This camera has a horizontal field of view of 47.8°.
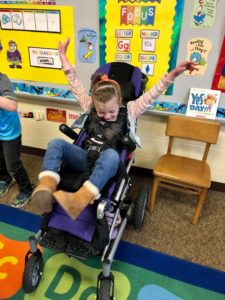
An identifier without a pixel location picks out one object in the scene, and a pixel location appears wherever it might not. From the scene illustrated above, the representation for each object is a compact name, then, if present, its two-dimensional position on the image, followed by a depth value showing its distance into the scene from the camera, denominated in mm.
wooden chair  1723
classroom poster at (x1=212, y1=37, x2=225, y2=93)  1668
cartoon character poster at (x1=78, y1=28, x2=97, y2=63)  1878
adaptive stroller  1216
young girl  1121
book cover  1771
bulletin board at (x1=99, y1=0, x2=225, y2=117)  1618
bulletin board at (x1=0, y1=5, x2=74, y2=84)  1901
